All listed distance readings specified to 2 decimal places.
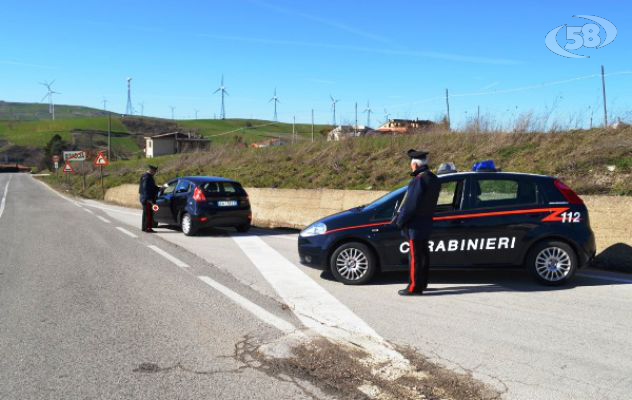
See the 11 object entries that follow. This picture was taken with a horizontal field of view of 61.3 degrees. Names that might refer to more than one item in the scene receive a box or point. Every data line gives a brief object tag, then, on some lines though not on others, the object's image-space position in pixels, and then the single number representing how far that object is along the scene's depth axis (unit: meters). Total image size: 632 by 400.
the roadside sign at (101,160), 31.39
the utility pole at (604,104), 15.09
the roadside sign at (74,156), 39.31
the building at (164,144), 89.62
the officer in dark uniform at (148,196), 13.91
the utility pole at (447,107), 20.09
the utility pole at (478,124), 18.50
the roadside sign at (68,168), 41.80
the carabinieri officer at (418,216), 6.44
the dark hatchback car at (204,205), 12.80
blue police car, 6.93
